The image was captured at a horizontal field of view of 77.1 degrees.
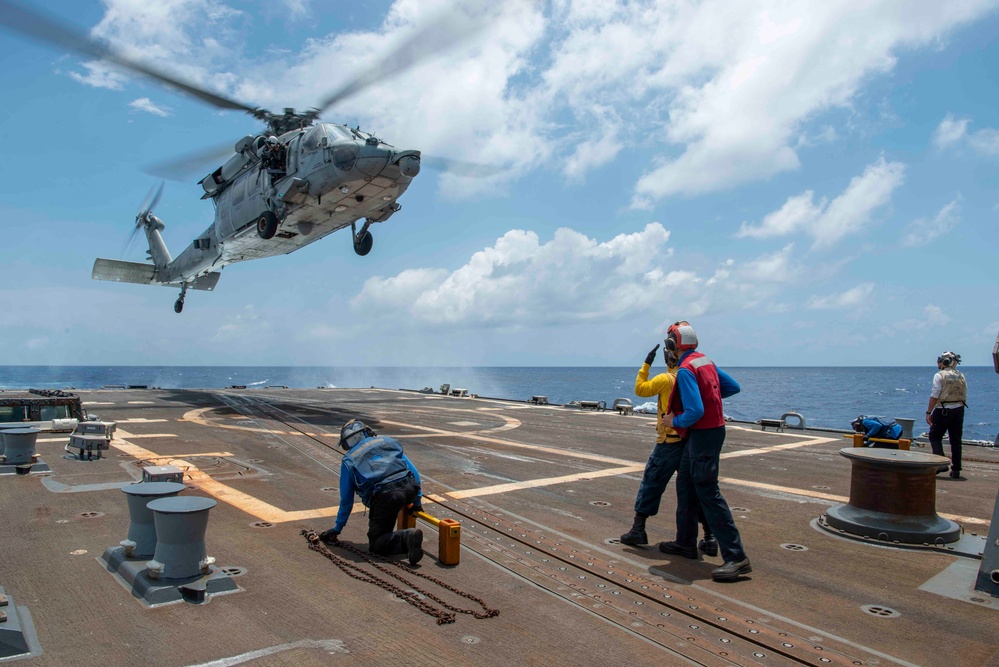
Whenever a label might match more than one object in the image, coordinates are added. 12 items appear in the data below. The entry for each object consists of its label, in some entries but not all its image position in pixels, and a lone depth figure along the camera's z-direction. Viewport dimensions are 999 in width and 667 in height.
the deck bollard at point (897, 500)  6.36
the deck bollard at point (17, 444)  8.78
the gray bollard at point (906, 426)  13.74
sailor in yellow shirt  6.08
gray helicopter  17.06
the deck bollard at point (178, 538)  4.66
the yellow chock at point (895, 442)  11.76
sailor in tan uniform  10.27
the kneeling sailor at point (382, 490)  5.70
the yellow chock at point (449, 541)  5.58
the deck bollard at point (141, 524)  5.13
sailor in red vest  5.47
